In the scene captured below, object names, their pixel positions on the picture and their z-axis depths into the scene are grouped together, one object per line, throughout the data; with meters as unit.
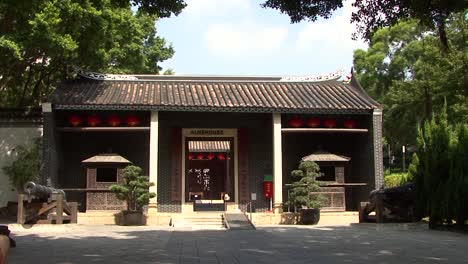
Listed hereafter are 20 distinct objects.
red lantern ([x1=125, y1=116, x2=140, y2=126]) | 17.36
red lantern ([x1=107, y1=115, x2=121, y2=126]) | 17.27
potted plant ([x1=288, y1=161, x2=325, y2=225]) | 16.08
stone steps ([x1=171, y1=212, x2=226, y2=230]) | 15.36
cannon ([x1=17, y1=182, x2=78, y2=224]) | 13.95
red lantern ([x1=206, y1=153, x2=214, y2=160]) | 25.82
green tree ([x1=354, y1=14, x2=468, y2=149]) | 24.06
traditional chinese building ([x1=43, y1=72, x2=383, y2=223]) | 16.97
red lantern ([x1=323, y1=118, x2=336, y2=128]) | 18.03
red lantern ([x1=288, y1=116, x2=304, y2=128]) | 17.92
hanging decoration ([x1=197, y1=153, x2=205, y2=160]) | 25.90
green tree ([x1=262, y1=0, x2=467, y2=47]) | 7.57
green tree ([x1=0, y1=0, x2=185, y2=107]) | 14.22
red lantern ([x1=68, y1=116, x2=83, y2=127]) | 17.23
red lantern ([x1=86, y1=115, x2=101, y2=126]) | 17.22
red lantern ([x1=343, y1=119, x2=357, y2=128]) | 18.12
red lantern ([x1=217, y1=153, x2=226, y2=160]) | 25.86
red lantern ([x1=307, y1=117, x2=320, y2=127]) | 17.95
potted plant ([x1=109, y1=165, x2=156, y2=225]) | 15.60
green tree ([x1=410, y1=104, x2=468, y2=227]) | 12.27
